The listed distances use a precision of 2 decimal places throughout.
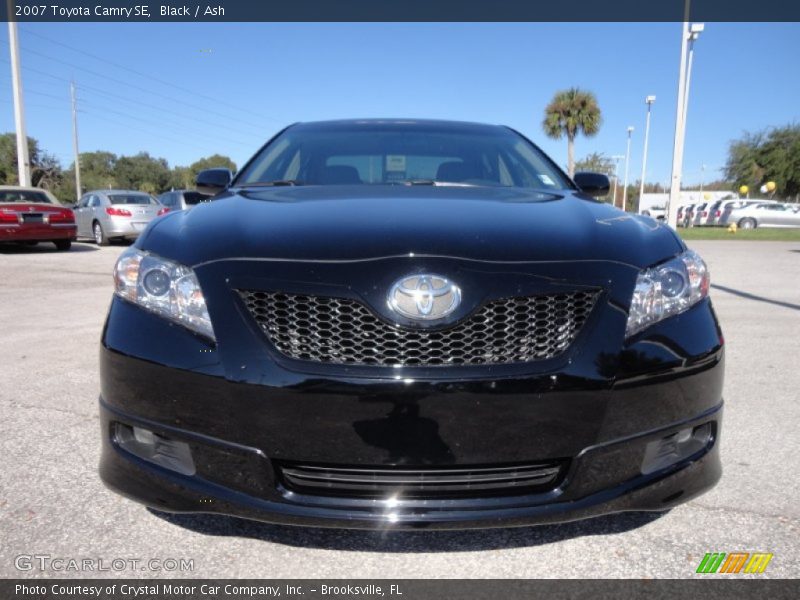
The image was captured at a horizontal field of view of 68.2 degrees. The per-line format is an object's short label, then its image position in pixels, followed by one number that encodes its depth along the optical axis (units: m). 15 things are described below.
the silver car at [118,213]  14.58
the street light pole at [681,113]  17.05
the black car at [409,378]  1.50
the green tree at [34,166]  55.16
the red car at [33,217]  11.91
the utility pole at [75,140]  42.38
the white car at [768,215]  31.45
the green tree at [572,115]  34.88
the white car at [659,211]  40.88
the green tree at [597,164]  64.25
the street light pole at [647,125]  35.16
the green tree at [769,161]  41.94
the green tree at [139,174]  83.88
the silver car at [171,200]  16.50
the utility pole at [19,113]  16.97
